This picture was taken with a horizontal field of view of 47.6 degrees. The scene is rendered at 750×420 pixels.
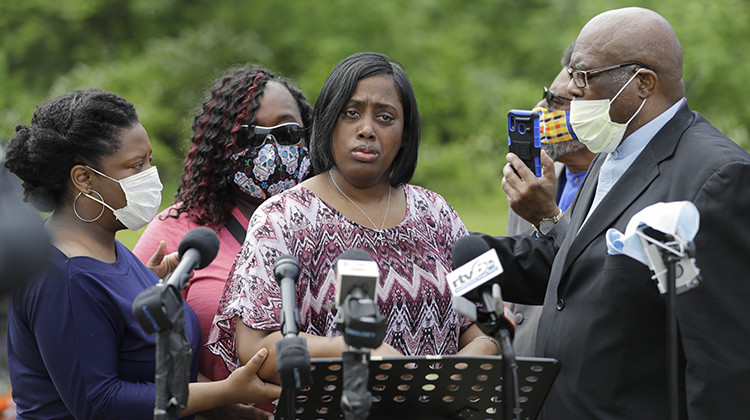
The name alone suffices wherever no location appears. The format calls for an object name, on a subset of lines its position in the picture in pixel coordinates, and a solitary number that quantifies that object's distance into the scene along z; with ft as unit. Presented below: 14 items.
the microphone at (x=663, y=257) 8.79
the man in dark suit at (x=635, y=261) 10.19
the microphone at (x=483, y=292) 8.71
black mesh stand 9.48
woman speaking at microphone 11.10
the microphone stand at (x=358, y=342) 7.84
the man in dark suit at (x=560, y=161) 16.44
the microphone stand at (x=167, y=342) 8.16
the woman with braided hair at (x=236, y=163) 14.69
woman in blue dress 10.75
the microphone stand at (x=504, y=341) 8.76
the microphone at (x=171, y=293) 8.14
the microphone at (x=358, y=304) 7.83
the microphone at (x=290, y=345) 8.26
